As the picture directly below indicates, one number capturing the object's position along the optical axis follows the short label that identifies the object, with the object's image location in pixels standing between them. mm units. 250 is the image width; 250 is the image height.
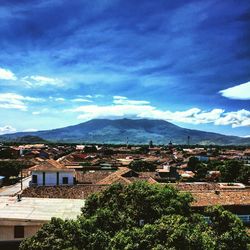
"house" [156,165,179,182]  38114
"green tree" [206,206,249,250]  11453
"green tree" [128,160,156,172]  46144
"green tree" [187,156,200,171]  53565
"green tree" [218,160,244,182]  38202
